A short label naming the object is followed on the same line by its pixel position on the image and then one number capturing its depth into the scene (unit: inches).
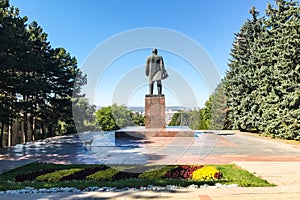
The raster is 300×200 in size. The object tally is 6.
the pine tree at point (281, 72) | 437.1
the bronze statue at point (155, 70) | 473.4
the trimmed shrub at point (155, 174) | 179.8
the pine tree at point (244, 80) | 619.5
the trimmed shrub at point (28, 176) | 178.9
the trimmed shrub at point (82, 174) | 178.2
